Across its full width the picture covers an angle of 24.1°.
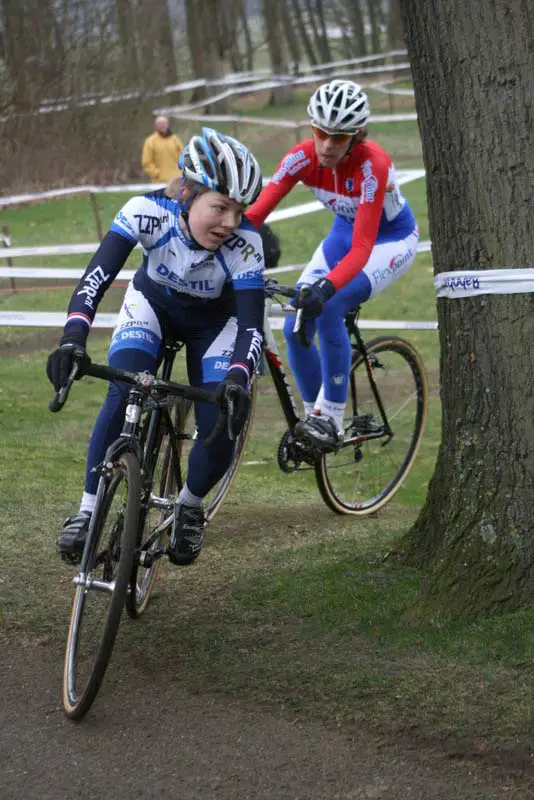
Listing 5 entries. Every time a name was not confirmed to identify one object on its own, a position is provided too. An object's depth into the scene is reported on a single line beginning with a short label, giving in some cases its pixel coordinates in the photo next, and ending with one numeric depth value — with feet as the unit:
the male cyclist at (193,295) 15.65
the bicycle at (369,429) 21.81
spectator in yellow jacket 70.28
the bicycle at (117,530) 13.89
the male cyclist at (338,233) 20.56
